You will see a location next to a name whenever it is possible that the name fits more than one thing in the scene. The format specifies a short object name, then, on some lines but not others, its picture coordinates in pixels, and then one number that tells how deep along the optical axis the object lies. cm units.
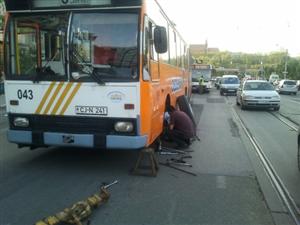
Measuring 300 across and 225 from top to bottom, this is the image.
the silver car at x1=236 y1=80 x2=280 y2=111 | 1514
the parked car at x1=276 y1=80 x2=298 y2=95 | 3333
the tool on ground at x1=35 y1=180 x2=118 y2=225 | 332
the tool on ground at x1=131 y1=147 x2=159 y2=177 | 517
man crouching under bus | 703
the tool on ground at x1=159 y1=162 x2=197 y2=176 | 533
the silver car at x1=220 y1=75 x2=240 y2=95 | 2765
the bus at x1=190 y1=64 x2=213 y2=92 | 2885
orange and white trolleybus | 486
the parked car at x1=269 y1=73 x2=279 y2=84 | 5825
